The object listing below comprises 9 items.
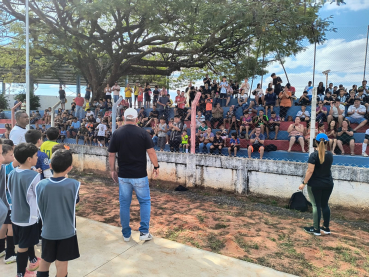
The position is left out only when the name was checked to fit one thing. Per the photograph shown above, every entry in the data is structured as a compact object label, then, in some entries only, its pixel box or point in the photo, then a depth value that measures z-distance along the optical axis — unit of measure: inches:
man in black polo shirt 135.6
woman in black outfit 152.6
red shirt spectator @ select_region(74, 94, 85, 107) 581.3
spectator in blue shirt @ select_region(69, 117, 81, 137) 469.4
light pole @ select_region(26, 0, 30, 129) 326.3
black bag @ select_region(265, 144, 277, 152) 290.2
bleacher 252.4
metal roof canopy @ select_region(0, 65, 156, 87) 951.6
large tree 398.3
